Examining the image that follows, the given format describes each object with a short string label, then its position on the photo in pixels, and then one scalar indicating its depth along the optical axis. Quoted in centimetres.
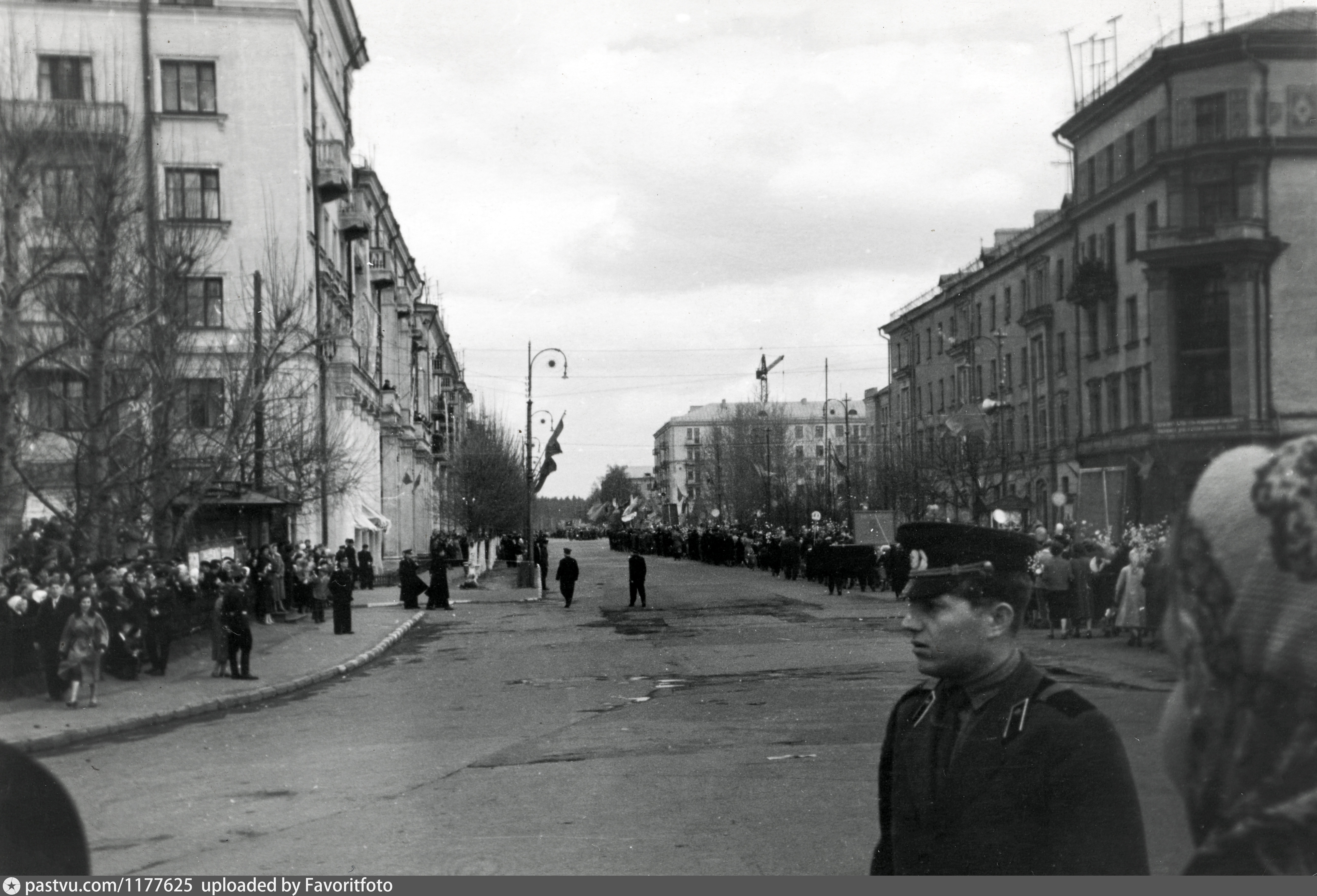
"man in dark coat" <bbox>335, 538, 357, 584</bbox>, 4128
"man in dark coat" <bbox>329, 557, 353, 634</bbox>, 2817
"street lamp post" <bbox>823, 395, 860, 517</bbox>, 4091
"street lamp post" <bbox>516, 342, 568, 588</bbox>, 4934
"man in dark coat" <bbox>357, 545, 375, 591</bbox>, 4741
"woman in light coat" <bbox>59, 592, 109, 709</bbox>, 1700
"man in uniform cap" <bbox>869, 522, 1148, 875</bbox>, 283
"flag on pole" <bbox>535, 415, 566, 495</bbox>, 4656
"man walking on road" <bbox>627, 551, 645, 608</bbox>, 3675
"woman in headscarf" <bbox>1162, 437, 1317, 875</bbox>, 160
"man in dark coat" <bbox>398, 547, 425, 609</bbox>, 3762
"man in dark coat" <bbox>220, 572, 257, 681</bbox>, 2011
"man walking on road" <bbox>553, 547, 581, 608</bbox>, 3759
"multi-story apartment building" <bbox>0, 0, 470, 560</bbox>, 3106
